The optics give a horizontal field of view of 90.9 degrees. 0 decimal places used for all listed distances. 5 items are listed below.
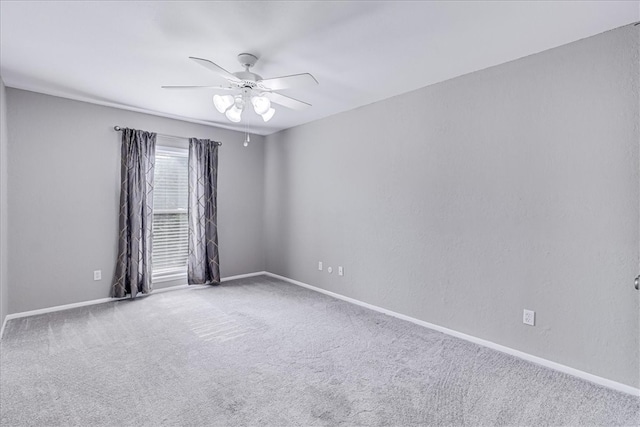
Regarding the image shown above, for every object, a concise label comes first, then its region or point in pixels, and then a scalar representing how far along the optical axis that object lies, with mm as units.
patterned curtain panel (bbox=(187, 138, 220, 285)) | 4684
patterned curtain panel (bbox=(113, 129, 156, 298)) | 4004
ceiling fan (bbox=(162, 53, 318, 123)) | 2379
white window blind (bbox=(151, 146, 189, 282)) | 4500
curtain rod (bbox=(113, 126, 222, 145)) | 3978
